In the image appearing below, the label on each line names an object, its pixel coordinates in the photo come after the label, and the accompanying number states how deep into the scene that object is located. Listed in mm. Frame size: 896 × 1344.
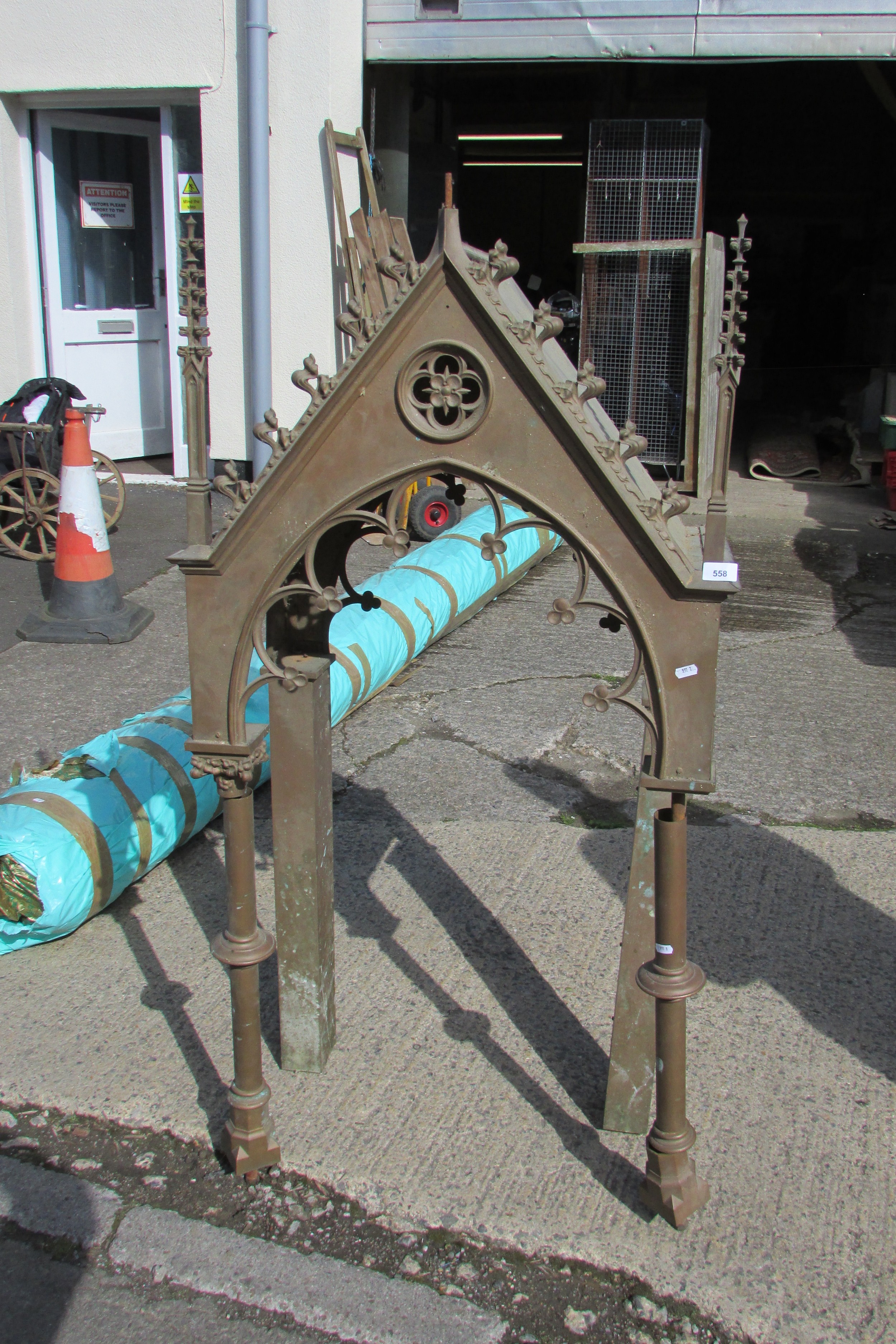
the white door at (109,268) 8945
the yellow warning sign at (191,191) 8594
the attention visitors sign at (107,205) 9070
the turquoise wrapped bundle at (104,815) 3197
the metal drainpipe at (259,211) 7895
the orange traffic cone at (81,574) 5938
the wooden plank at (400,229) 7746
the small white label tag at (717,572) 2137
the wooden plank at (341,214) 8234
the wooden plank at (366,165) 8555
